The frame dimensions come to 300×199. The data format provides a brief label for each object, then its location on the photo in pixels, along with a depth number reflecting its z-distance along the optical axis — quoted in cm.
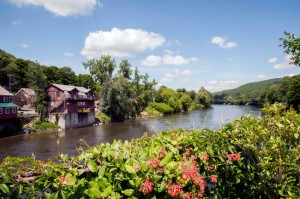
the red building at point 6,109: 3797
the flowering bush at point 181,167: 260
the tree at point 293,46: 616
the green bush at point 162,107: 7873
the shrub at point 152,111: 7344
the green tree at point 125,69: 7719
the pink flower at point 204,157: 347
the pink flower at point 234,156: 376
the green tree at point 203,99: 11612
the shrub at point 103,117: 5445
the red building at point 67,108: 4431
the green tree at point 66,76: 8901
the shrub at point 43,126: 4022
